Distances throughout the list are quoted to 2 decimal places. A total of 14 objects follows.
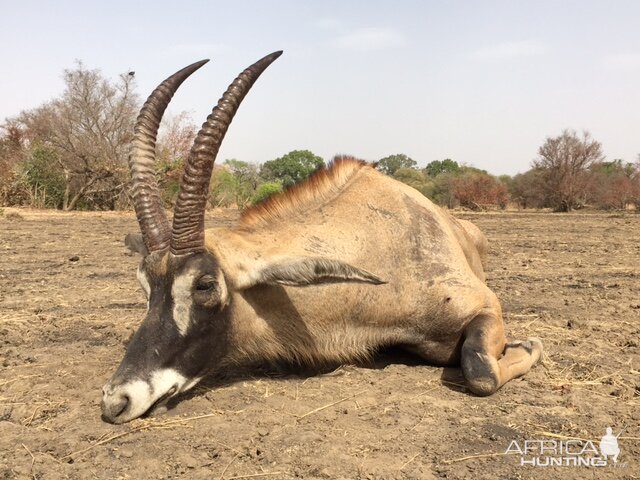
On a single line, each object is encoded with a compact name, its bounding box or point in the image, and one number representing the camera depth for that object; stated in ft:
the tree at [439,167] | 189.35
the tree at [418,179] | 130.89
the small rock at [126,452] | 11.13
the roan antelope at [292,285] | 13.38
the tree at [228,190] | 106.83
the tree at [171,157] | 99.86
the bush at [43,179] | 96.99
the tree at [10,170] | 98.12
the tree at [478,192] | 121.70
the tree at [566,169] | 120.88
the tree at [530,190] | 127.24
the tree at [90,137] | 99.71
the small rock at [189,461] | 10.82
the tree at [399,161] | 210.55
